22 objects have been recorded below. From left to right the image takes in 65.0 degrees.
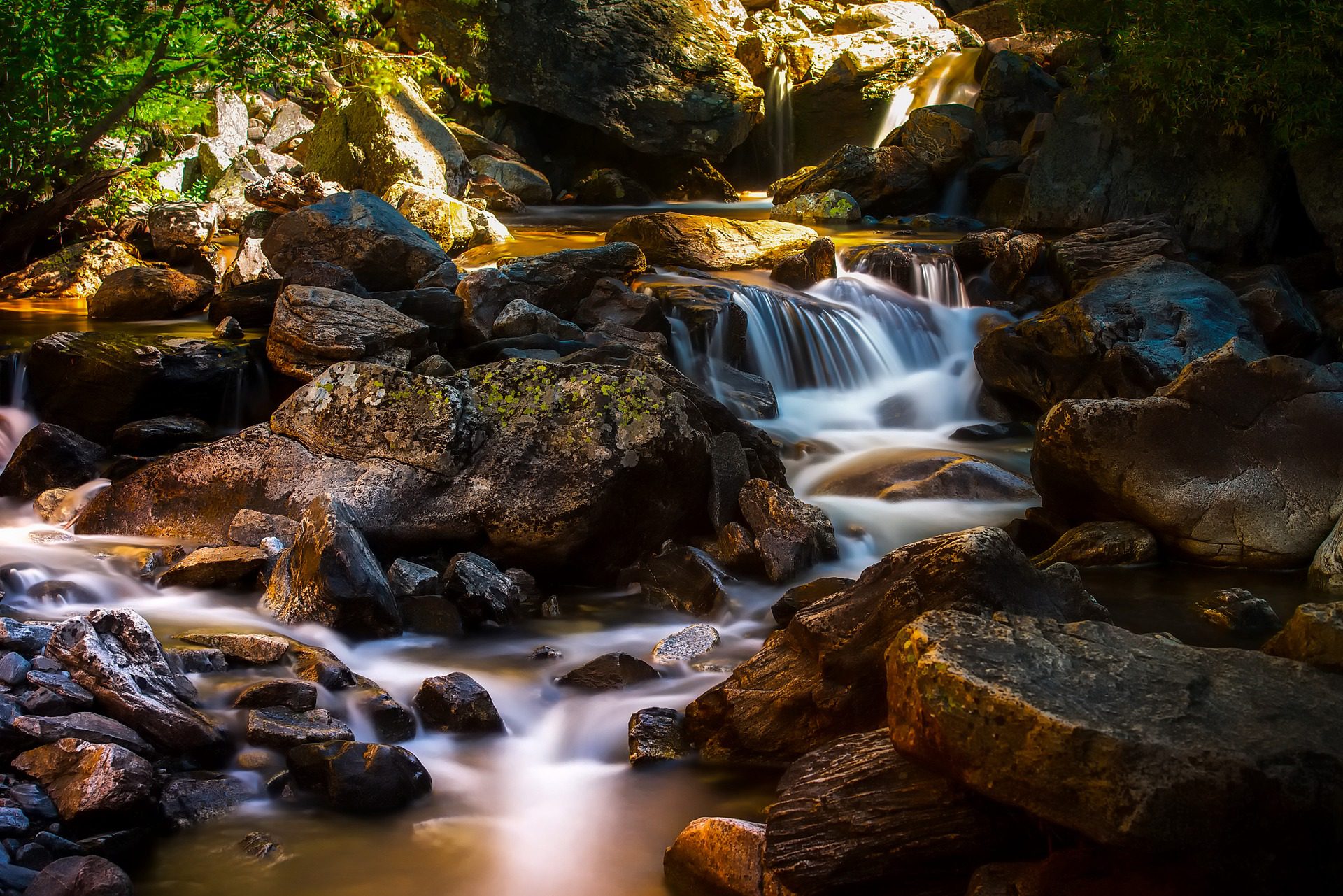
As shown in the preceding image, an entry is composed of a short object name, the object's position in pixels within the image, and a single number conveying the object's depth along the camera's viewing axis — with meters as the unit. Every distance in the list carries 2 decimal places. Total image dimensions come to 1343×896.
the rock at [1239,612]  5.93
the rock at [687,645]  5.62
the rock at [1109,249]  12.20
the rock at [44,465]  7.34
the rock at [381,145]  15.91
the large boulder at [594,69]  21.91
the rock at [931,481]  8.44
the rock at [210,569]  5.97
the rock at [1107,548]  6.93
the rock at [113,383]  8.23
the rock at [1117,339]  9.41
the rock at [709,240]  13.32
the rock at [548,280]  10.18
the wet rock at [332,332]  8.16
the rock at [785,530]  6.75
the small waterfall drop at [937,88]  24.08
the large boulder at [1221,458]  6.82
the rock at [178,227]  12.66
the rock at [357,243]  10.59
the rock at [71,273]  11.66
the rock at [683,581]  6.38
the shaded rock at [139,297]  10.53
